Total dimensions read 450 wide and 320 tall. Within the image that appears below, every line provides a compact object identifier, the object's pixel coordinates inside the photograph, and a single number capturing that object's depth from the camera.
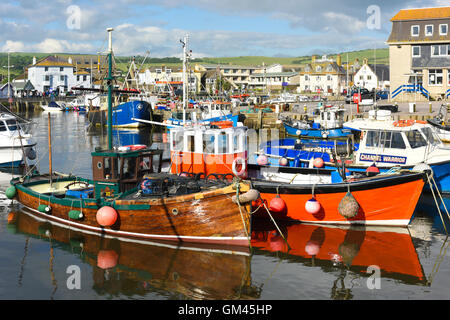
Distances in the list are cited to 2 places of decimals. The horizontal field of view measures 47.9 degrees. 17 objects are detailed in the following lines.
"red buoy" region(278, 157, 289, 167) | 22.03
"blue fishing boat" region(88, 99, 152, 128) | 54.75
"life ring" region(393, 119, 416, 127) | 20.42
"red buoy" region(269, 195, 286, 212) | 16.95
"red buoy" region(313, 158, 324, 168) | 21.16
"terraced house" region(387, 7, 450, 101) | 49.41
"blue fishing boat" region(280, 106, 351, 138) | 39.09
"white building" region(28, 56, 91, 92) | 110.94
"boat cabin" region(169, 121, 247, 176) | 18.23
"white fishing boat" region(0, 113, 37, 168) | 29.00
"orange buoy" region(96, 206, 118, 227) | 15.37
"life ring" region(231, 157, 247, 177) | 18.03
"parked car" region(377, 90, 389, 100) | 65.81
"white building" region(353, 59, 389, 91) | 96.61
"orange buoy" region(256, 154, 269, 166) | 21.62
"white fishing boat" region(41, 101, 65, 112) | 87.81
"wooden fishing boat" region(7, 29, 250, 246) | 14.60
